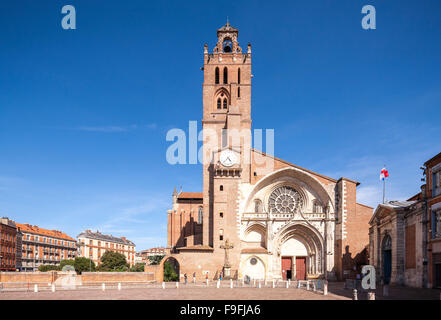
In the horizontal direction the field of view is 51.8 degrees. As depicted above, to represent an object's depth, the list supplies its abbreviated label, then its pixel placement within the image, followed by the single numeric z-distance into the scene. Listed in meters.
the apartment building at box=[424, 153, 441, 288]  31.12
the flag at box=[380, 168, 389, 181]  44.45
